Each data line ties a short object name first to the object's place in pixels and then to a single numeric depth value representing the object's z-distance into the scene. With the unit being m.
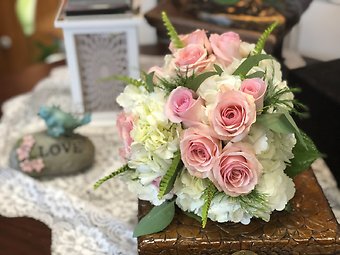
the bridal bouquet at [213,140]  0.64
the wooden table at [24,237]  0.81
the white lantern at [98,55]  1.00
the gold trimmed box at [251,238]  0.68
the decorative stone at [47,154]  0.94
